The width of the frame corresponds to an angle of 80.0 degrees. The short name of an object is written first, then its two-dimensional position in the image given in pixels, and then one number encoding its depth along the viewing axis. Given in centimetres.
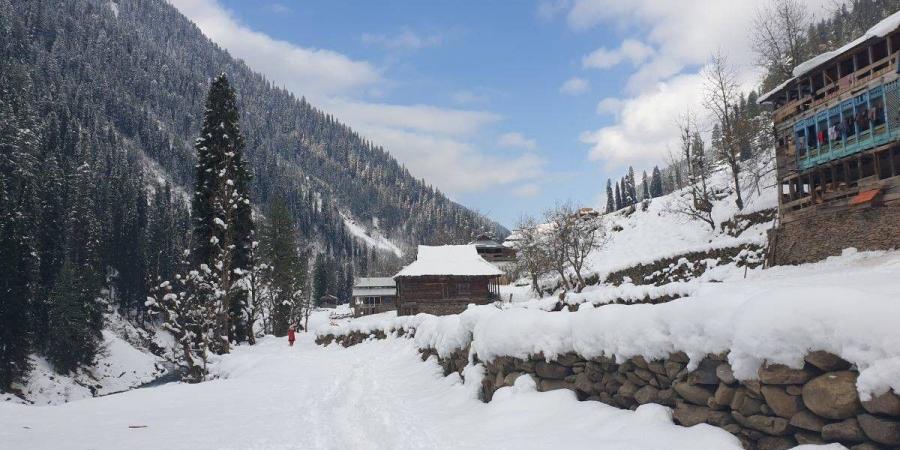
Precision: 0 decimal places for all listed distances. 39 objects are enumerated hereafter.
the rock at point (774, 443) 444
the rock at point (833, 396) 397
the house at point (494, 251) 7844
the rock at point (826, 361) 411
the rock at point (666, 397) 577
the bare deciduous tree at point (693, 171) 4025
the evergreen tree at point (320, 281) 11356
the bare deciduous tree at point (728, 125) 3722
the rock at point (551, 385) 774
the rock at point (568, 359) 750
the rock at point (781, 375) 431
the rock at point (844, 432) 393
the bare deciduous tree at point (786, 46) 3500
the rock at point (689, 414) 532
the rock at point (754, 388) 465
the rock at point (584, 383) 719
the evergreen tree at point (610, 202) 13500
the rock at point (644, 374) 610
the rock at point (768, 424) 445
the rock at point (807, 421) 421
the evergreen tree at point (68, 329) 4312
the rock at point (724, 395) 500
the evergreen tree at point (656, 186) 12938
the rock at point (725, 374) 497
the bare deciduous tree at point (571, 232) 4247
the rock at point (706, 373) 521
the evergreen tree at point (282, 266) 4369
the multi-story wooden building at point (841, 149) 2153
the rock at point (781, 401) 438
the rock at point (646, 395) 602
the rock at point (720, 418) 506
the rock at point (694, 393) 530
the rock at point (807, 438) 423
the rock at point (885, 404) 367
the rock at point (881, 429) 368
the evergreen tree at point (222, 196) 2569
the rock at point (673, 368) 565
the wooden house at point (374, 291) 8650
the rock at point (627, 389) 639
